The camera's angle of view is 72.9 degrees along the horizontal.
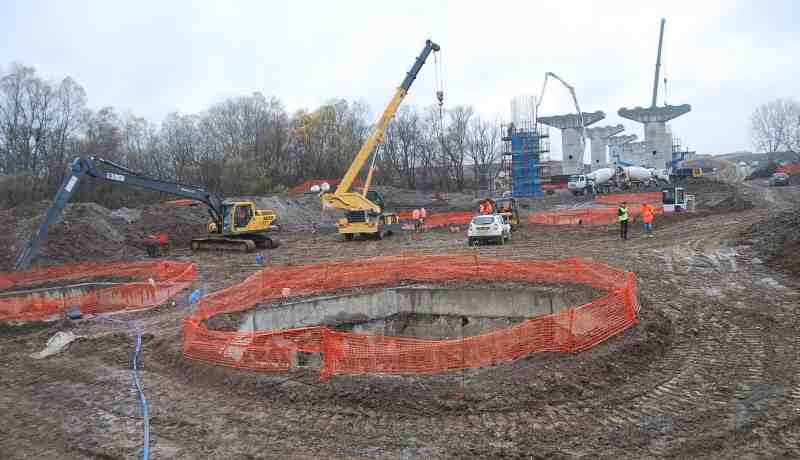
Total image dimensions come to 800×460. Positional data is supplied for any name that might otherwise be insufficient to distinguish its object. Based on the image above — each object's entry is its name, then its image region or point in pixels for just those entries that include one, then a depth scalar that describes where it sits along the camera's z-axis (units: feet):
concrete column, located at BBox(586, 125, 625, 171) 258.98
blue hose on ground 19.84
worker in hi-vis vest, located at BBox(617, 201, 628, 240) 73.46
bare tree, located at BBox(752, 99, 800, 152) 328.29
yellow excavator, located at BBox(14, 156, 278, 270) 72.90
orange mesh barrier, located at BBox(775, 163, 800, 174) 196.35
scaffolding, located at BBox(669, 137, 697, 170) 233.84
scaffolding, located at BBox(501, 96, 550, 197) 163.73
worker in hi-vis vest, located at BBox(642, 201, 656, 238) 76.48
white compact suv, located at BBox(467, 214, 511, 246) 77.87
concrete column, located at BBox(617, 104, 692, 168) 195.31
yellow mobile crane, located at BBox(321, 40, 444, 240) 91.04
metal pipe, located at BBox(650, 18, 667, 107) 212.25
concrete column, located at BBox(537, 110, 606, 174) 205.16
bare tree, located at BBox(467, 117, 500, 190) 260.42
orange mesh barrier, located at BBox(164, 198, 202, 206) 116.01
